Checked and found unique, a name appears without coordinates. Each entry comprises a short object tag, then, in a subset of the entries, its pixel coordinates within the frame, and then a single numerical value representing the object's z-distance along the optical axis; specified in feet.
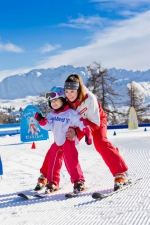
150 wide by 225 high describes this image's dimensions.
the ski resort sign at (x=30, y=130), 39.50
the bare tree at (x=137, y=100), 113.39
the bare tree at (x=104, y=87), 98.37
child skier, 13.25
